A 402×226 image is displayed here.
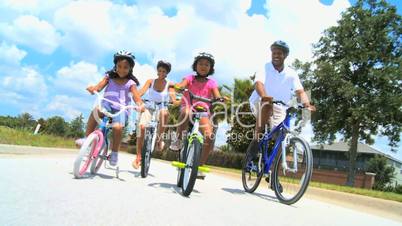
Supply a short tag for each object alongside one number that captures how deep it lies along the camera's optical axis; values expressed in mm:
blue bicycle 5895
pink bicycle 5969
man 6965
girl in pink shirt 6680
